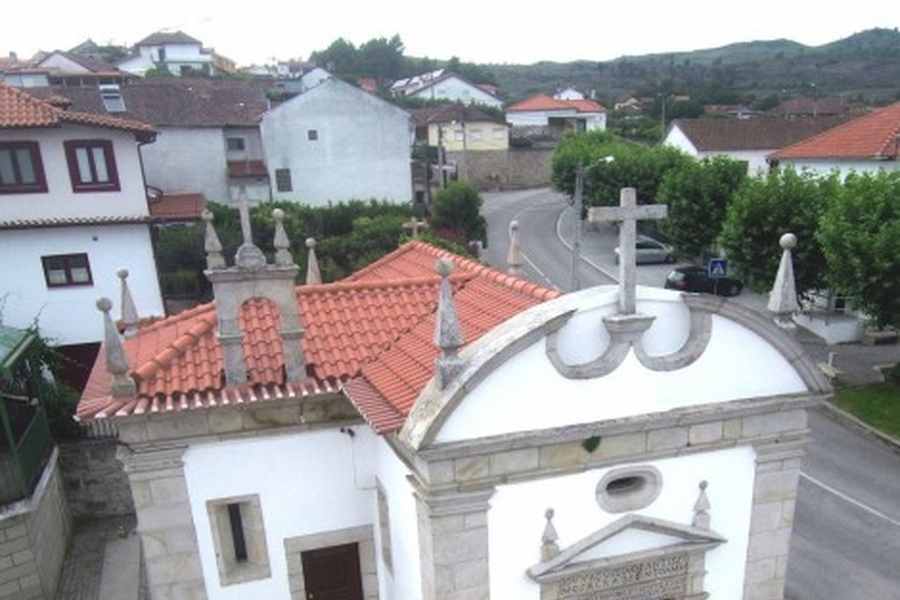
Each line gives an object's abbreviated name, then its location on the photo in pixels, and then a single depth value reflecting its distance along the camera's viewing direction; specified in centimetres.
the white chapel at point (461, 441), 841
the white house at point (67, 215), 2195
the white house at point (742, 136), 5119
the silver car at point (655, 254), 4197
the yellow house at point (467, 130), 6662
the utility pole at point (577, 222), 2047
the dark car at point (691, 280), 3397
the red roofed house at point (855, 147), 3180
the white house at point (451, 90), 9806
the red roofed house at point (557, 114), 8369
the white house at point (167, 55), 9575
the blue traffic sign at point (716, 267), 1892
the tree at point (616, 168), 4334
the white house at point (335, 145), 4234
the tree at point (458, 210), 4175
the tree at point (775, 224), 2502
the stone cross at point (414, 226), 1687
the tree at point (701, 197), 3422
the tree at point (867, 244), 1998
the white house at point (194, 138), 4091
